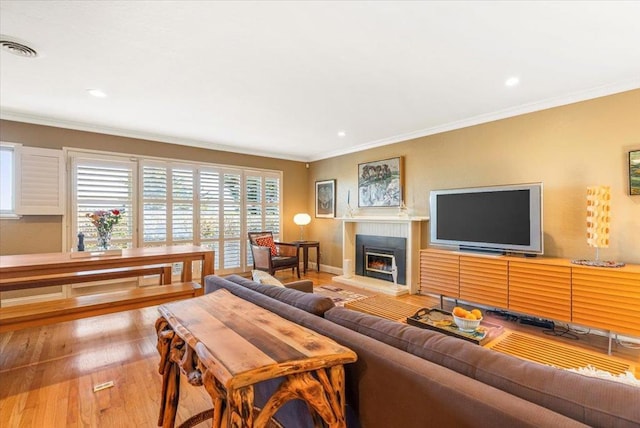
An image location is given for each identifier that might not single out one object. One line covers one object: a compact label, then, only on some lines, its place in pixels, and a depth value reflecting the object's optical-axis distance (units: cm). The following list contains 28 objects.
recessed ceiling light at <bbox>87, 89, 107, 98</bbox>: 303
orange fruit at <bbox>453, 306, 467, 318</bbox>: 221
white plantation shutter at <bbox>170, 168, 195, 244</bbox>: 503
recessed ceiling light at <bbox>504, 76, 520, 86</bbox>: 275
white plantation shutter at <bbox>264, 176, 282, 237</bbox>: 614
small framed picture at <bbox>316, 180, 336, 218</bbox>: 611
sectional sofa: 71
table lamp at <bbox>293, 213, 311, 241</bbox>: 623
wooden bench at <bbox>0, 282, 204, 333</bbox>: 222
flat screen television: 320
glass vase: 284
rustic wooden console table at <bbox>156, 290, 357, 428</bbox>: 88
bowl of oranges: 214
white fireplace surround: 446
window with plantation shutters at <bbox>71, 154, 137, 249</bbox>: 420
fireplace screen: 497
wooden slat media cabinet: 249
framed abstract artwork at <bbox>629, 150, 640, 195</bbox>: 277
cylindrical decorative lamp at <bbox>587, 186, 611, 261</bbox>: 276
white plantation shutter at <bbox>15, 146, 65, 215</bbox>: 378
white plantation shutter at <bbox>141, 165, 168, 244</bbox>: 473
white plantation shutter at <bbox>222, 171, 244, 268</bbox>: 559
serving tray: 208
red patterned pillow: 558
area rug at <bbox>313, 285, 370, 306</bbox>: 411
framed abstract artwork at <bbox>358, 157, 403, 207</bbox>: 488
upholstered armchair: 515
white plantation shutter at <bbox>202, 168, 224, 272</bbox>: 534
